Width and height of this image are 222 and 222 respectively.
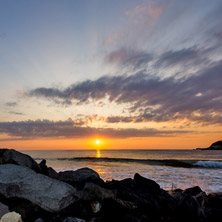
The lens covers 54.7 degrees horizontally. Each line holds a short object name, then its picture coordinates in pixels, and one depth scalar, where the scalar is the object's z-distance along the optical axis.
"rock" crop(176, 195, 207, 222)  5.81
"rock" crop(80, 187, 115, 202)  6.26
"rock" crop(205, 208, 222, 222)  6.07
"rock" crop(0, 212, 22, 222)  4.90
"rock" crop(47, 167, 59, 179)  8.48
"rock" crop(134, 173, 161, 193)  7.69
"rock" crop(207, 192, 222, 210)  7.53
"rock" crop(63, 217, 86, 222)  5.06
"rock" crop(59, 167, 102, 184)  8.21
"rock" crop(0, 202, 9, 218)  5.30
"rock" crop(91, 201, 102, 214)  6.02
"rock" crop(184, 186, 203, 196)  9.29
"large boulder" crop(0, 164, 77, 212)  5.52
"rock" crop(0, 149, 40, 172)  7.63
